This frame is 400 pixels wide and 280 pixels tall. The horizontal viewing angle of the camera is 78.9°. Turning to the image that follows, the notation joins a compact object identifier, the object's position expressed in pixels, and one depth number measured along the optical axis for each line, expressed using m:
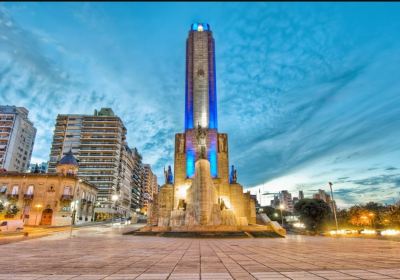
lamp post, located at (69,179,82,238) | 45.53
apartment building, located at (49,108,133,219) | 75.00
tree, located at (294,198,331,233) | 53.59
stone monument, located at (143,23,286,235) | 32.12
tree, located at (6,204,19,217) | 37.78
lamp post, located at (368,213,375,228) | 54.19
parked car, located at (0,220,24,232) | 24.72
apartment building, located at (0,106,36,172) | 77.94
